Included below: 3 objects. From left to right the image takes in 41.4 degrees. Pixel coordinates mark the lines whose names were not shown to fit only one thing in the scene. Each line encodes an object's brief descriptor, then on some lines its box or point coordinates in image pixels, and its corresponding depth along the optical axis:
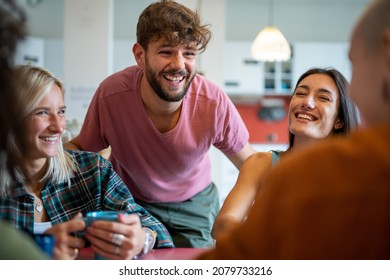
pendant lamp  3.73
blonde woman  1.21
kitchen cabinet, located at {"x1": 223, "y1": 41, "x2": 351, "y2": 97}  5.55
